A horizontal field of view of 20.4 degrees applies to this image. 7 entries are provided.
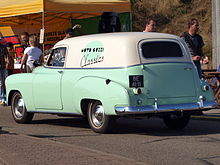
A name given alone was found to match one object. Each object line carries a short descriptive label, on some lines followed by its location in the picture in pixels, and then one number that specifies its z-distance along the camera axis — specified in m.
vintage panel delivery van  10.00
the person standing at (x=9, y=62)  18.08
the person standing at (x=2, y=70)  17.62
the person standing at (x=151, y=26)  13.41
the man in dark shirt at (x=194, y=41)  13.43
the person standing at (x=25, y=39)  18.80
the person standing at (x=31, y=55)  16.56
